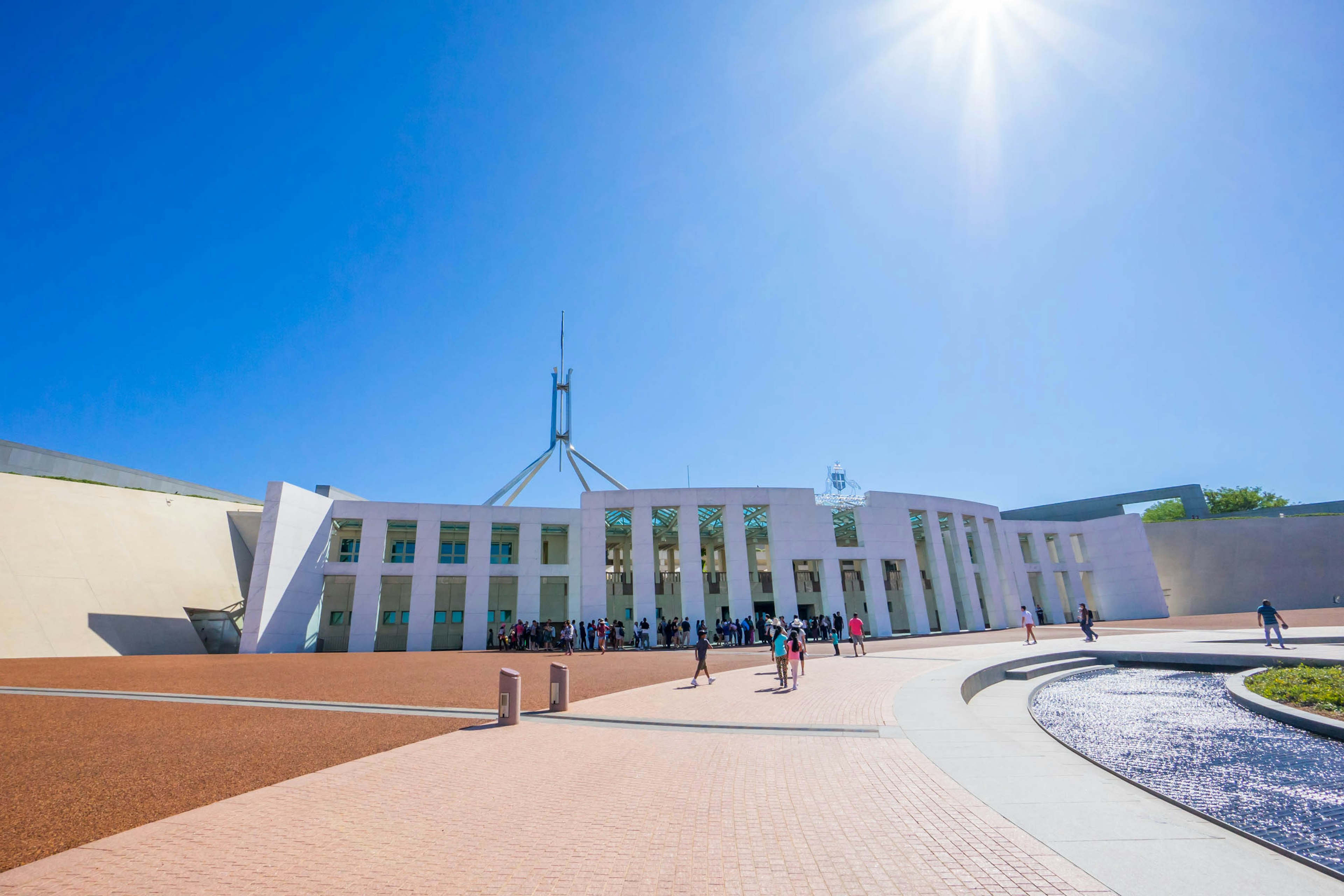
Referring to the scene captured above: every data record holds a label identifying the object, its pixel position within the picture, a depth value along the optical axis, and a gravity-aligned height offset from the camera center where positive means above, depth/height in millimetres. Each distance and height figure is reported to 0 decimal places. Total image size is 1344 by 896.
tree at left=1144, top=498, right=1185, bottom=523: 78312 +11055
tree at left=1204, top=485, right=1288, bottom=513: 75312 +11590
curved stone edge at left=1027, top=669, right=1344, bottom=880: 4094 -1874
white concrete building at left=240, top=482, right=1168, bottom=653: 33281 +3241
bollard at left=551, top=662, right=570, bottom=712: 11812 -1296
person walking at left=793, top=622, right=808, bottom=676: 15578 -918
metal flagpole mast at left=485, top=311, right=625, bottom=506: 50469 +15846
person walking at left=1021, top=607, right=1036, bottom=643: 23562 -847
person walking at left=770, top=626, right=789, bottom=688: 14227 -910
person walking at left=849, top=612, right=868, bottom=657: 22422 -779
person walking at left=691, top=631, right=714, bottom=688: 15562 -976
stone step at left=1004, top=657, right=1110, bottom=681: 15375 -1795
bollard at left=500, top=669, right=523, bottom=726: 10500 -1267
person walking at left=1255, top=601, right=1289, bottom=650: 18000 -785
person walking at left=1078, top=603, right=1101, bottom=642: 23547 -914
